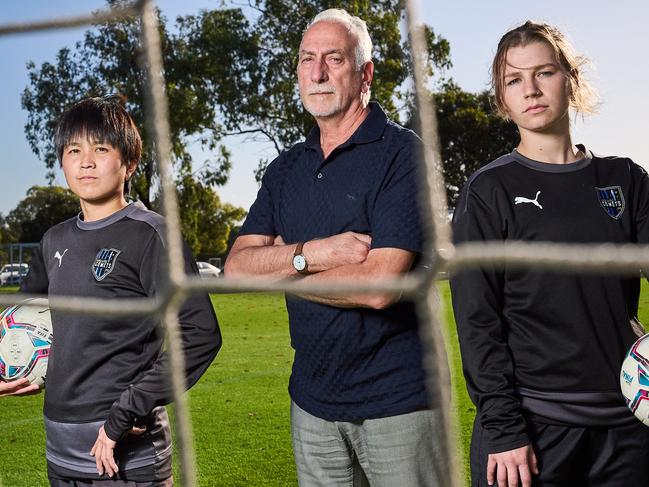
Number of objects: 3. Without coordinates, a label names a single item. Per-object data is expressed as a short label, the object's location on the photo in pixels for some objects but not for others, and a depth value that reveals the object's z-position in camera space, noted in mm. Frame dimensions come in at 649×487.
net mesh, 715
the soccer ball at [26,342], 1105
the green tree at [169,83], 8391
